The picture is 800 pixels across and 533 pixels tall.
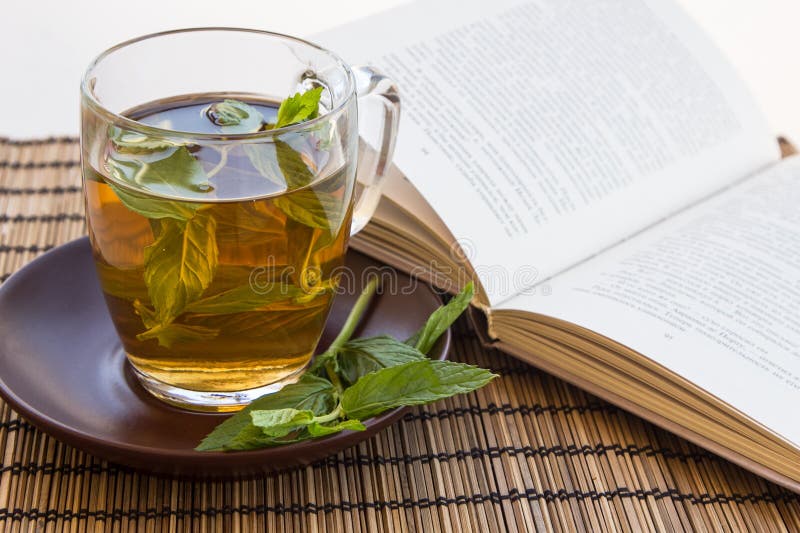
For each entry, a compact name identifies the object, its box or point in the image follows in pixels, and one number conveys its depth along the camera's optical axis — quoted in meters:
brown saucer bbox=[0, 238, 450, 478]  0.51
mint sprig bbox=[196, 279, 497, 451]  0.51
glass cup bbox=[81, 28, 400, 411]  0.51
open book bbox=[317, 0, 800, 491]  0.57
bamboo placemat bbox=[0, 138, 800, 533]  0.53
